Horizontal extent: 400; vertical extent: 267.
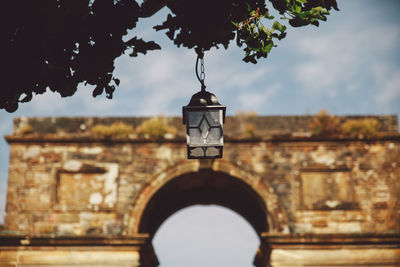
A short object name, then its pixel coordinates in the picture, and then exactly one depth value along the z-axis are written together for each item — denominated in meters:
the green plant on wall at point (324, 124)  12.89
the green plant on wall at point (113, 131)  12.97
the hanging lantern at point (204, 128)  4.23
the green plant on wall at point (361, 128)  12.86
